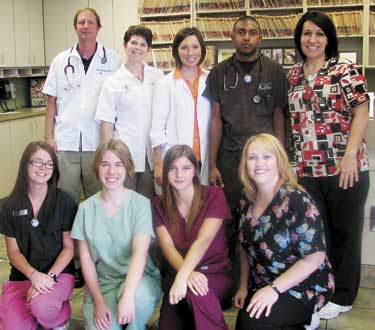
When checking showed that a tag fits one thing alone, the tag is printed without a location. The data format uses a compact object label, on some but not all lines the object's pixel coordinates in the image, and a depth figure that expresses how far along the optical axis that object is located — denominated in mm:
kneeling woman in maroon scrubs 2199
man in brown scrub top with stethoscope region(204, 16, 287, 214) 2732
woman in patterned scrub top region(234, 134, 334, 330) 2031
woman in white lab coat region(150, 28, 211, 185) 2805
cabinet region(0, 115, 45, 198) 5199
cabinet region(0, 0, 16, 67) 5641
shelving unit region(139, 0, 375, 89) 5230
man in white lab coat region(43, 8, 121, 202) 3039
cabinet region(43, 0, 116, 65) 6250
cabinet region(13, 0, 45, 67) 5934
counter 5238
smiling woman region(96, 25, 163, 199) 2859
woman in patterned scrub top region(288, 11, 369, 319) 2395
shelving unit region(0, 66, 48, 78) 5846
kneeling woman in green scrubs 2262
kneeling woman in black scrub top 2359
